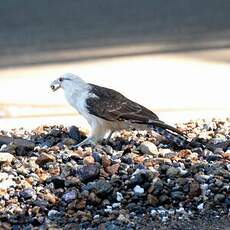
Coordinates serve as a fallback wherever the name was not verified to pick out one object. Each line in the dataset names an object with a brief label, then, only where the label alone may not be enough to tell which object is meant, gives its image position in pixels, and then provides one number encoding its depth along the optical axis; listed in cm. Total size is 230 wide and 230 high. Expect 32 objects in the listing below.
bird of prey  1337
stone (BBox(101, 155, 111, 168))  1209
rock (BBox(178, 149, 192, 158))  1276
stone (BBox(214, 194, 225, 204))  1137
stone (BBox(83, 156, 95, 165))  1212
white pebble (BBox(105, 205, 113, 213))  1113
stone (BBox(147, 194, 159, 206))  1130
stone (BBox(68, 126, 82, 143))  1410
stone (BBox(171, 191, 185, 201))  1138
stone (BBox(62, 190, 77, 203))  1121
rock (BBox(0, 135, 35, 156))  1313
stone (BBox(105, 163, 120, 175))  1191
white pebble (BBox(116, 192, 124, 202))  1135
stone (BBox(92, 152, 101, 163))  1231
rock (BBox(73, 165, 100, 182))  1164
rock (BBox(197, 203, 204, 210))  1128
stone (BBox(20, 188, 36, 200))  1131
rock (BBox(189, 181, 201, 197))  1143
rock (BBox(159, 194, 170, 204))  1134
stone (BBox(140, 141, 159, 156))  1294
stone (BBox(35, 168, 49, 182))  1186
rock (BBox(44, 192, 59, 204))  1120
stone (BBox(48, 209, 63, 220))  1096
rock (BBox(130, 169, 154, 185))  1157
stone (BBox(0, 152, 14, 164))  1240
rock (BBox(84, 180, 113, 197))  1132
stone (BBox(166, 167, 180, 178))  1178
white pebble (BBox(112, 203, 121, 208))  1124
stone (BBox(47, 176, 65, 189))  1159
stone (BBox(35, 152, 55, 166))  1237
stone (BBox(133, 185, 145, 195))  1146
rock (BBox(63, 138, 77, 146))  1373
